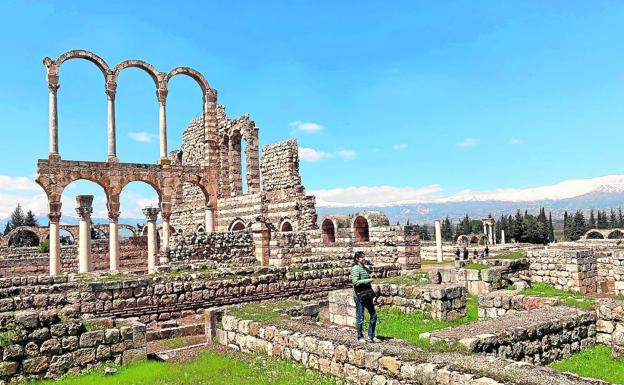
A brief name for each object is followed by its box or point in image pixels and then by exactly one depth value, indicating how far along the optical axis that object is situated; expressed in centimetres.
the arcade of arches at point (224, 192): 2233
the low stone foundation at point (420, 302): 1130
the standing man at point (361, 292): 765
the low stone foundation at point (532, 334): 743
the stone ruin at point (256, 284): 736
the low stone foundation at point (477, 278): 1519
